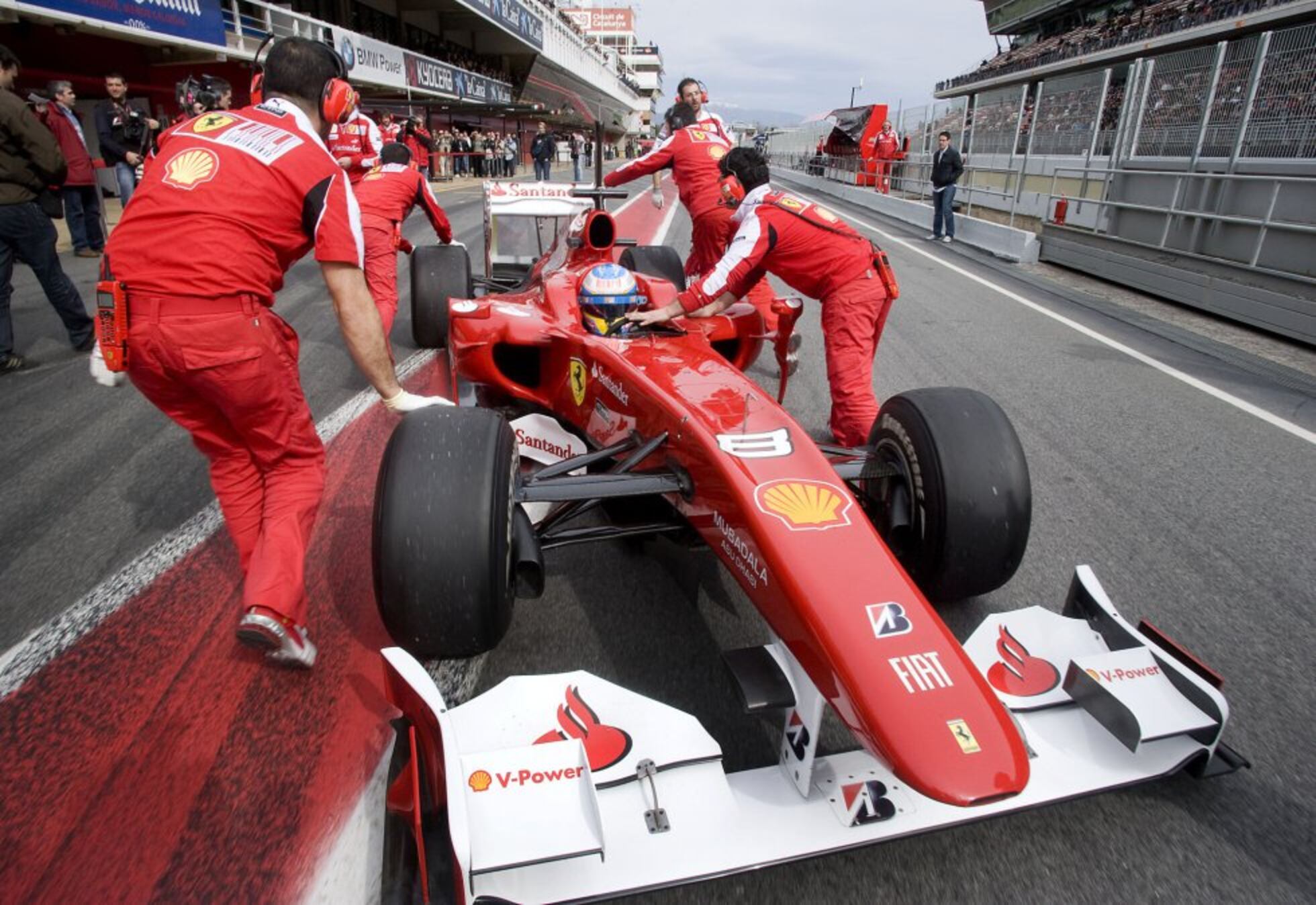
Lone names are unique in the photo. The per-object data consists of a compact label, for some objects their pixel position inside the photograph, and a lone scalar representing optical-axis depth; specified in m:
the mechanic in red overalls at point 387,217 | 5.46
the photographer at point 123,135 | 9.45
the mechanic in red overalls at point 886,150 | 23.09
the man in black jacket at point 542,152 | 24.95
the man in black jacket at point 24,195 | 5.09
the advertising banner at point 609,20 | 119.31
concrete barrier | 11.62
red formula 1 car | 1.57
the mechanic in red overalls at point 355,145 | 6.80
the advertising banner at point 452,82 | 29.44
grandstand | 7.73
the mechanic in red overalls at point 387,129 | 13.31
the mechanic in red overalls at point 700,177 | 6.39
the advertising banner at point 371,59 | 22.50
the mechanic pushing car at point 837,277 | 3.96
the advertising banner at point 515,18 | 37.68
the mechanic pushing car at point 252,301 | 2.22
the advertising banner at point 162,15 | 13.45
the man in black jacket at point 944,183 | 13.01
